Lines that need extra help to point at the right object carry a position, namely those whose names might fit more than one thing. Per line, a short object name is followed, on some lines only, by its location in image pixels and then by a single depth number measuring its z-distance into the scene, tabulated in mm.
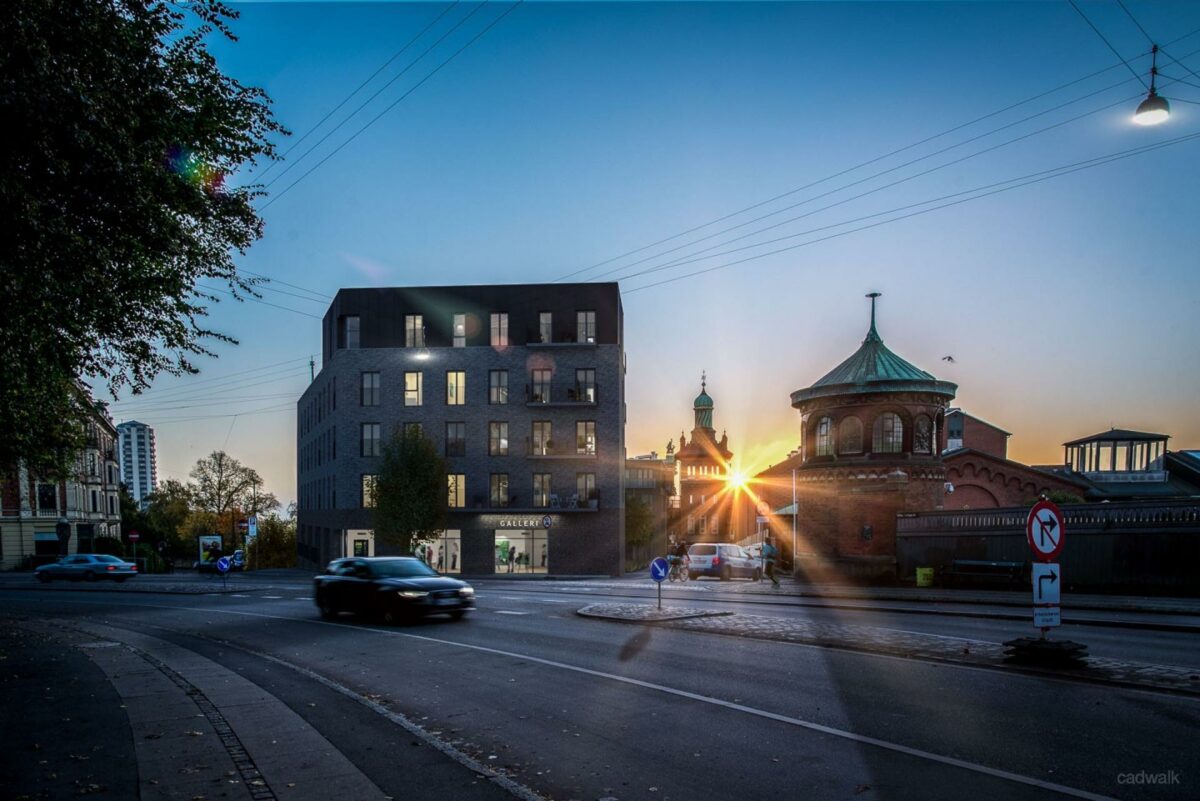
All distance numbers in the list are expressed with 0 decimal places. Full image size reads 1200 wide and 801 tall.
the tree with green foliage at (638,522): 82000
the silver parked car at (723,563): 36750
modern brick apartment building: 49312
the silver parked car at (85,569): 38125
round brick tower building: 31031
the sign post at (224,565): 30803
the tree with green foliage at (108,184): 8336
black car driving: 16953
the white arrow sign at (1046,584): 10195
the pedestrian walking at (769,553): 29727
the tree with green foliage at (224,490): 91000
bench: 25406
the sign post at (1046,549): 10211
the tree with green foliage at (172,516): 102812
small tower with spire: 114062
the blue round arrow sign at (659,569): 18484
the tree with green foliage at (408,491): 45906
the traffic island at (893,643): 9617
